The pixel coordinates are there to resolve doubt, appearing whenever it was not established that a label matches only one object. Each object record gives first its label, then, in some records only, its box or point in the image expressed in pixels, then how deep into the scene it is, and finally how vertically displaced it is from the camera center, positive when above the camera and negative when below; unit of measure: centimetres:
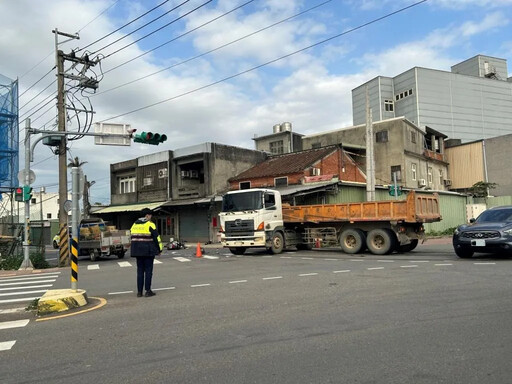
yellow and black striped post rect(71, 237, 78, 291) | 866 -69
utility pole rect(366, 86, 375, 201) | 2297 +316
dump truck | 1723 -6
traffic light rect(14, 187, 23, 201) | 1827 +159
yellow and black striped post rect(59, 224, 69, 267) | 1888 -71
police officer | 909 -40
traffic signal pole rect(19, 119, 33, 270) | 1735 +68
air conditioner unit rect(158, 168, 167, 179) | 3800 +467
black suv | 1281 -57
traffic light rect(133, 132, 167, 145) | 1661 +337
